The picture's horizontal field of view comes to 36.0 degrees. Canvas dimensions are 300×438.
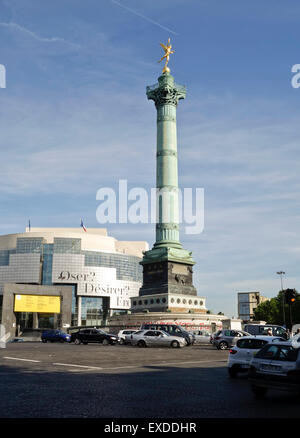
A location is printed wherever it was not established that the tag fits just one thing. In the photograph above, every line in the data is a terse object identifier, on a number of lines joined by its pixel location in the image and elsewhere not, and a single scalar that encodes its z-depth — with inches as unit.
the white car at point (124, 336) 1625.2
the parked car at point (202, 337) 1775.3
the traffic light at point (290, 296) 1145.3
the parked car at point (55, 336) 2016.5
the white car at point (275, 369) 438.9
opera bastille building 5002.5
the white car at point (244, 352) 653.9
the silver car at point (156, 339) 1461.6
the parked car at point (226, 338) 1387.8
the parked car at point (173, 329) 1614.2
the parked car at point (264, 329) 1381.3
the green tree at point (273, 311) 4160.7
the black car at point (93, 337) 1697.8
